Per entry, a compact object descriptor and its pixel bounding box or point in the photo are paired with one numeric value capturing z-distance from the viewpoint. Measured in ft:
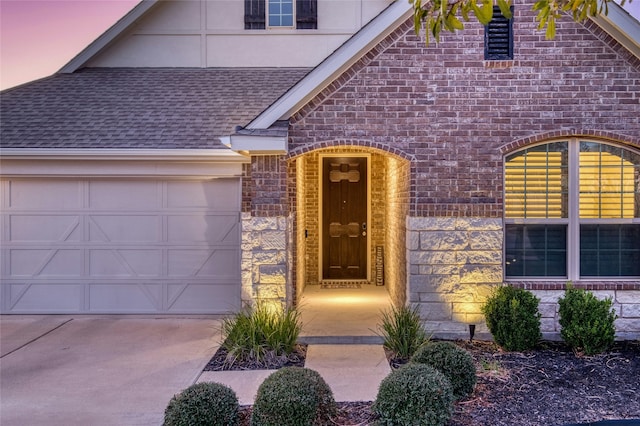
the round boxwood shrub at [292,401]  12.92
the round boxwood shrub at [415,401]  12.92
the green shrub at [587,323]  19.71
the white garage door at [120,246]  27.81
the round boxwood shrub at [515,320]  20.11
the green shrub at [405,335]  19.80
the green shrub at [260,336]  19.67
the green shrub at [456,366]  15.43
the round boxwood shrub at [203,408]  12.87
